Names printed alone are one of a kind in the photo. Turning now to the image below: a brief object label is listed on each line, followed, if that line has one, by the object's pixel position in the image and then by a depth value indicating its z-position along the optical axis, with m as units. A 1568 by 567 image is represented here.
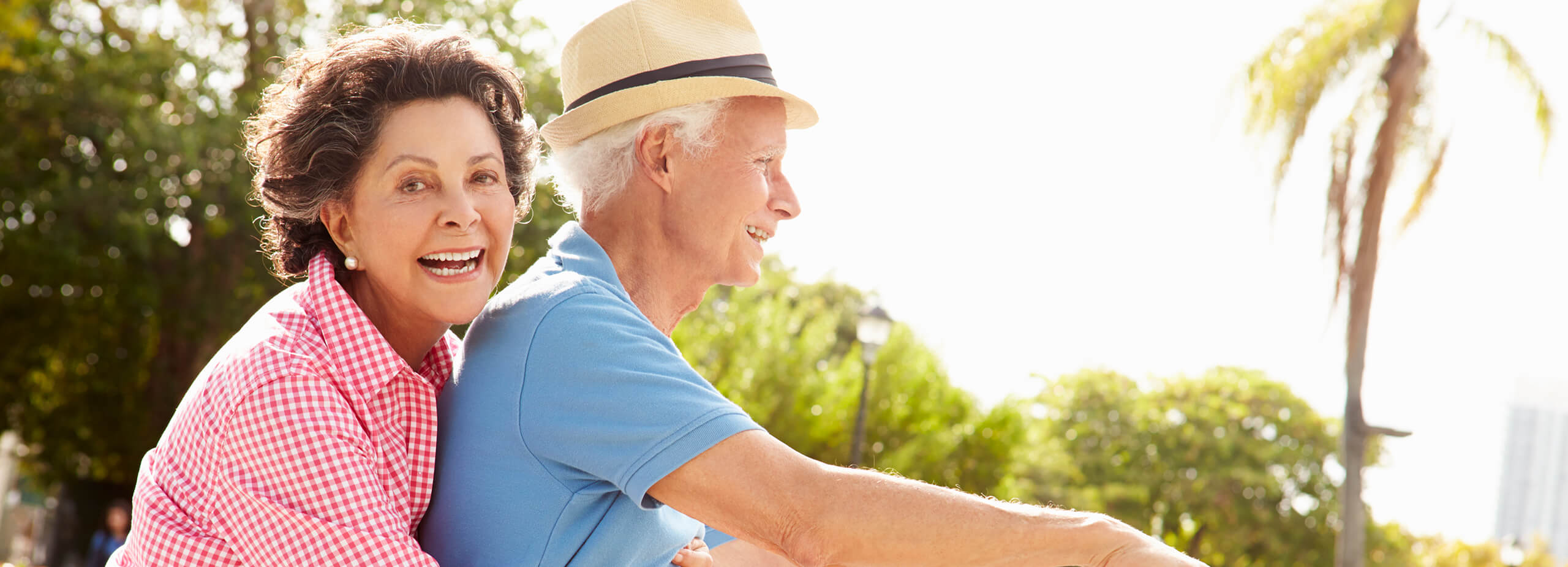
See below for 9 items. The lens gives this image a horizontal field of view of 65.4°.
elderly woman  1.64
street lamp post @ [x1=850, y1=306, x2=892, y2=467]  14.39
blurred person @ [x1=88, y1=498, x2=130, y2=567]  13.09
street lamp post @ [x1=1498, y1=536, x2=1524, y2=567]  24.20
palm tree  12.93
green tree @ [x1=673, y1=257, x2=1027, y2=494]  14.41
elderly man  1.60
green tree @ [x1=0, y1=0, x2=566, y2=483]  13.61
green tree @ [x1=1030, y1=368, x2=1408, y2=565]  27.17
